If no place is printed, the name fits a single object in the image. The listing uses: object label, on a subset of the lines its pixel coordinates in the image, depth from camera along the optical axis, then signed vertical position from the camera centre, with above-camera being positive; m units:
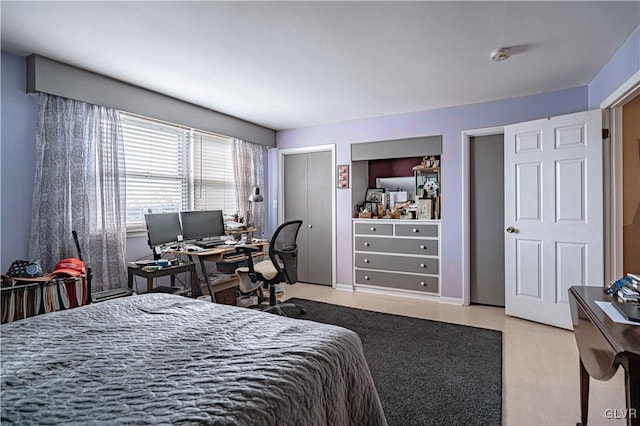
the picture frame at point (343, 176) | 4.65 +0.47
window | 3.34 +0.48
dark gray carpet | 1.84 -1.13
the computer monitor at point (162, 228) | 3.14 -0.17
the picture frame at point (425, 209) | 4.14 -0.01
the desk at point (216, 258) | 3.22 -0.49
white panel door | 2.96 -0.06
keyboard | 3.57 -0.37
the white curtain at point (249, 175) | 4.56 +0.50
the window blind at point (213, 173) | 4.05 +0.48
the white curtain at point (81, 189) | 2.60 +0.20
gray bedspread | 0.81 -0.48
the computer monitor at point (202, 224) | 3.58 -0.15
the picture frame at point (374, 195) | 4.71 +0.19
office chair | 3.25 -0.54
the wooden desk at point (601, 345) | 0.99 -0.50
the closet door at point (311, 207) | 4.87 +0.04
